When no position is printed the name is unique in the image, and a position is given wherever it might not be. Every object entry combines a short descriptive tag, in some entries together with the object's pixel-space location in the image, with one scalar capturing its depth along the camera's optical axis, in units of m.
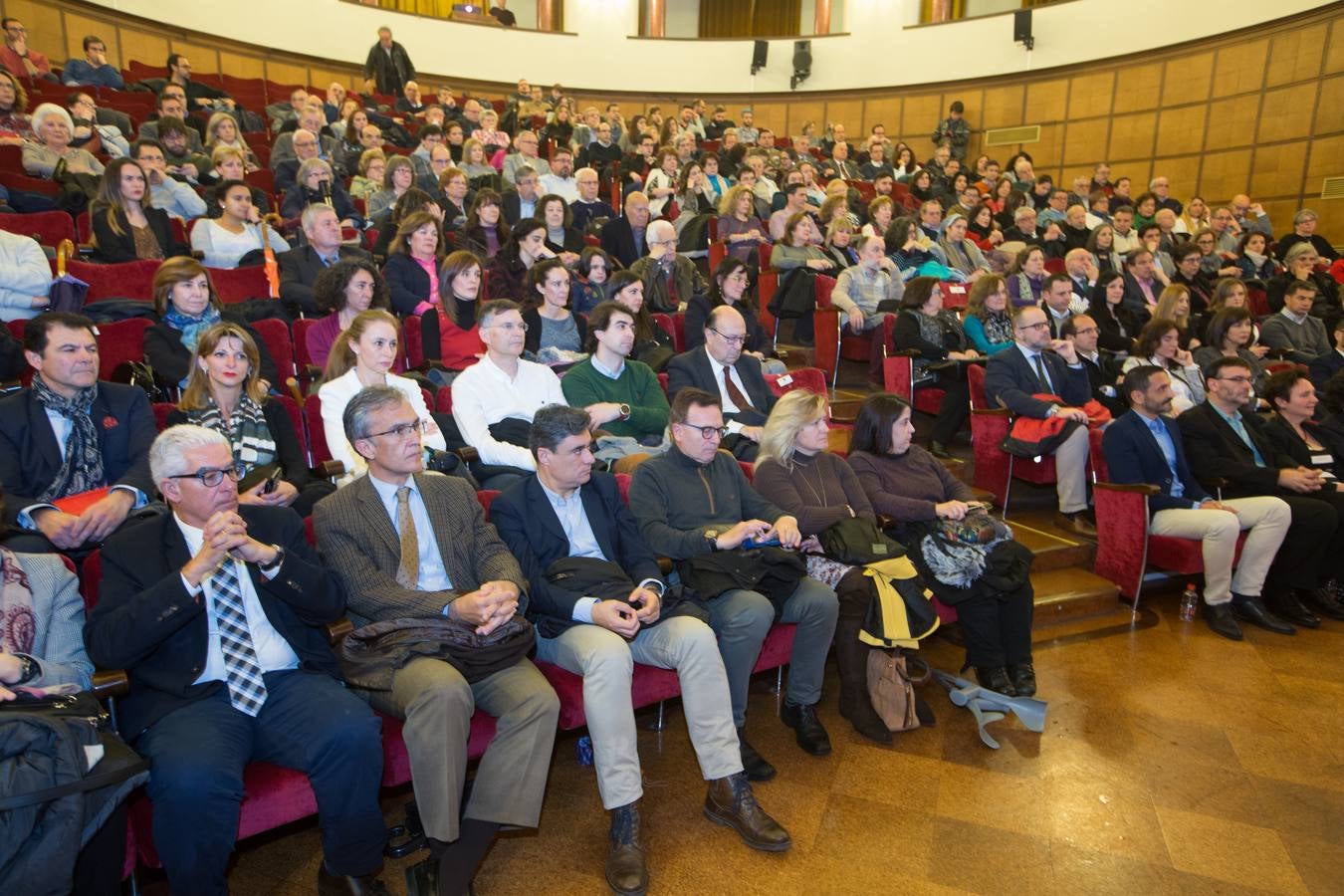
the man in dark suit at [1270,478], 3.23
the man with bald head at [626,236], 5.27
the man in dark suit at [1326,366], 4.81
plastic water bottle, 3.23
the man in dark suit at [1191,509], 3.13
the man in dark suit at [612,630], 1.86
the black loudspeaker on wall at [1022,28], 10.58
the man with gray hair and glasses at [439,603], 1.67
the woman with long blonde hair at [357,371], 2.59
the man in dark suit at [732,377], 3.24
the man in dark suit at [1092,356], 4.21
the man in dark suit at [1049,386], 3.65
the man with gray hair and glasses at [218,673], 1.47
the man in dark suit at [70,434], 2.09
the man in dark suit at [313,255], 3.69
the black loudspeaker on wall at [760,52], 12.19
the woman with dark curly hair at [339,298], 3.12
